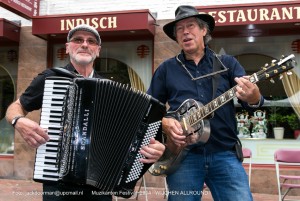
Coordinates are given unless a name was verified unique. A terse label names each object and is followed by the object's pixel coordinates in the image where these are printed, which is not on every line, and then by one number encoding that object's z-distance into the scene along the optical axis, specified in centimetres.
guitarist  269
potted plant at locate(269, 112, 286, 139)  714
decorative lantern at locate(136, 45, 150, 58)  775
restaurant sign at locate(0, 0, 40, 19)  667
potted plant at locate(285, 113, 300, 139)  710
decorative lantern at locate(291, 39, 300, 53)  709
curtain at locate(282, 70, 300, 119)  710
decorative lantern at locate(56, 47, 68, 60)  815
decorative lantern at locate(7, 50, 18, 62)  841
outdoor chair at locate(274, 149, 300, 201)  580
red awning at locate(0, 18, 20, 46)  753
